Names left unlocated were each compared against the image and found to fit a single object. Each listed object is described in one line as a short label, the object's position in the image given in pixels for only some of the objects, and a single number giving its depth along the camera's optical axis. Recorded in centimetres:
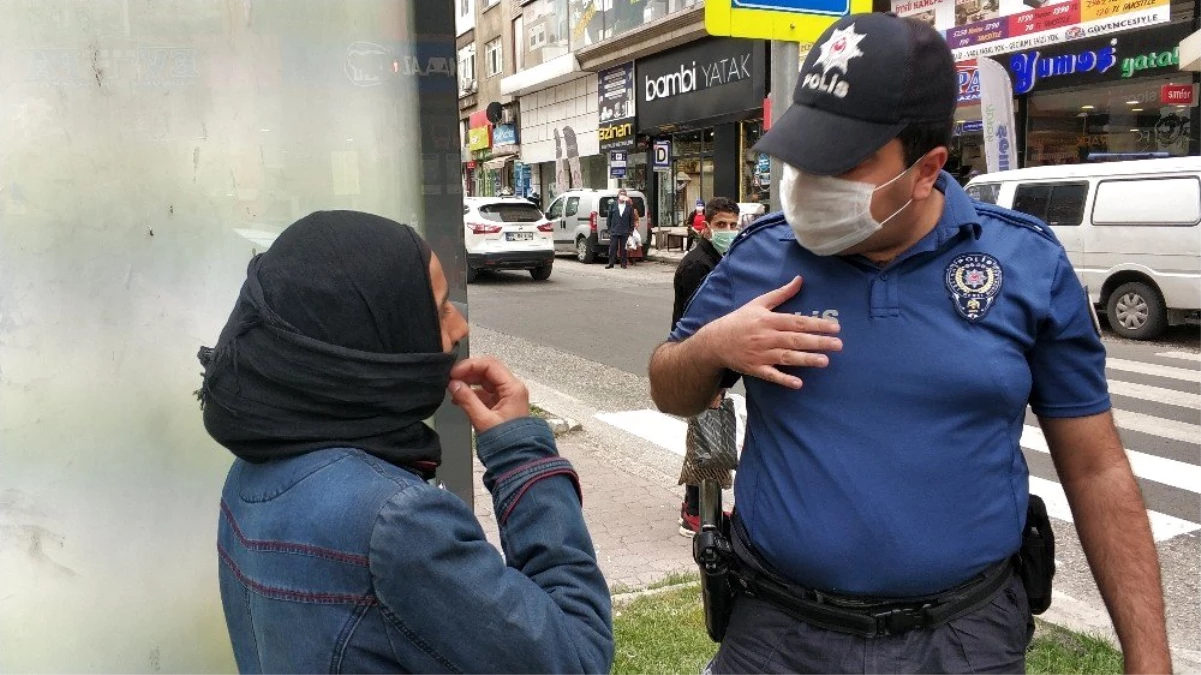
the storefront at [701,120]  2377
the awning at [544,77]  3231
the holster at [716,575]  194
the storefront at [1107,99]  1445
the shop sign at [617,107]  2945
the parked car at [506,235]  1869
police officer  172
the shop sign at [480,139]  4172
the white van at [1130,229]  1038
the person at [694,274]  511
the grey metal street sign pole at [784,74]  340
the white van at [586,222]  2370
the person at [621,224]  2219
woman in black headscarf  123
